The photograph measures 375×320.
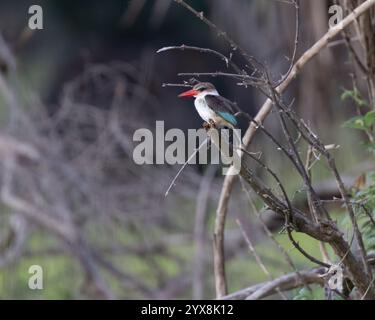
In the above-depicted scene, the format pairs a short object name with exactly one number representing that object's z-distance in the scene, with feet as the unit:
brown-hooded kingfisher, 18.13
